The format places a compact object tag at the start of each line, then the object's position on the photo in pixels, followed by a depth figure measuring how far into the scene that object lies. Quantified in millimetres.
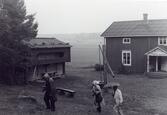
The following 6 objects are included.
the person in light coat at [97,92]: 17344
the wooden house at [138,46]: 42406
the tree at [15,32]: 29344
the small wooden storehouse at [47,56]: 34156
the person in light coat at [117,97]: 15602
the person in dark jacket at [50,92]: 17109
